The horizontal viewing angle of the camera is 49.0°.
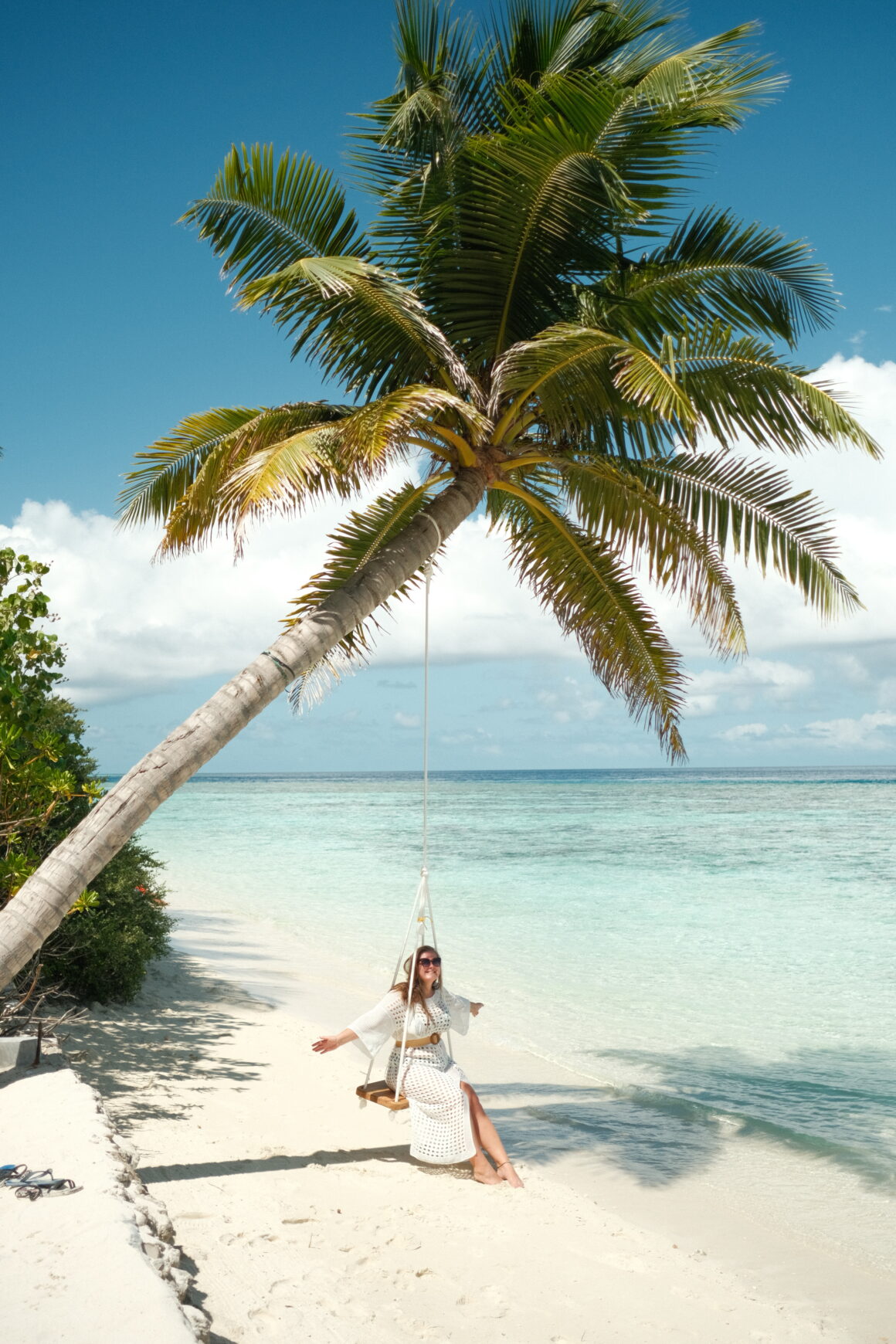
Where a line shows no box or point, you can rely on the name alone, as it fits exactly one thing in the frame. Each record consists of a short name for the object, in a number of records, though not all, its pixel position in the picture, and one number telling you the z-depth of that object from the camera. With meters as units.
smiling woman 4.91
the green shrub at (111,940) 6.91
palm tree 5.08
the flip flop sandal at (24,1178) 3.30
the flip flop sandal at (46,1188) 3.26
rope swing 4.90
